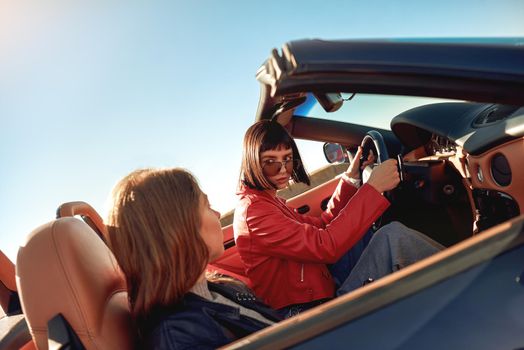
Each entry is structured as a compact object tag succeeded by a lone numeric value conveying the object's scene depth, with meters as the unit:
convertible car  0.82
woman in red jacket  1.77
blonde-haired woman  1.26
